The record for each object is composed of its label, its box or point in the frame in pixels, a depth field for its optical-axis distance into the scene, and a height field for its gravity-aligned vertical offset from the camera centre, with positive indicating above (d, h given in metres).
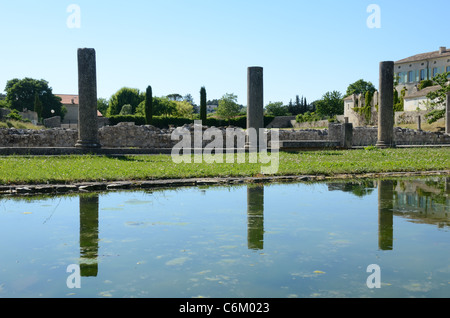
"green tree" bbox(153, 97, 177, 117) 88.62 +5.64
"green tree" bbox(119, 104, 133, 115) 85.25 +5.05
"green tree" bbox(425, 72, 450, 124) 38.50 +3.04
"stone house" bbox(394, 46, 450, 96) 75.99 +11.88
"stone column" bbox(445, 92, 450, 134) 30.34 +1.44
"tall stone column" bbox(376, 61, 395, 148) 22.16 +1.37
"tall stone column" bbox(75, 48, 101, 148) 16.34 +1.38
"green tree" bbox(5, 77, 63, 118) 75.81 +6.75
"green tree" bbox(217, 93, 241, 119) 103.81 +6.57
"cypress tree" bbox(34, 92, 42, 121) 68.12 +4.46
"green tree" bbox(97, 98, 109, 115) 113.94 +7.43
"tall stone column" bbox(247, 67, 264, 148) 18.56 +1.61
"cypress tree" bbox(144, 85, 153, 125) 48.44 +3.09
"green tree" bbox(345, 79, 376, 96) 97.56 +10.38
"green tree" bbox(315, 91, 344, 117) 86.88 +5.66
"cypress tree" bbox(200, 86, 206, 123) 50.00 +3.59
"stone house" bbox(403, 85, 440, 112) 56.03 +4.64
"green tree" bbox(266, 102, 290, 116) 103.26 +6.23
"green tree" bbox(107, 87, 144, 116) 91.75 +7.33
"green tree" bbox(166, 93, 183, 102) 147.75 +12.59
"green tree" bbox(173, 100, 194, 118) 92.44 +5.71
